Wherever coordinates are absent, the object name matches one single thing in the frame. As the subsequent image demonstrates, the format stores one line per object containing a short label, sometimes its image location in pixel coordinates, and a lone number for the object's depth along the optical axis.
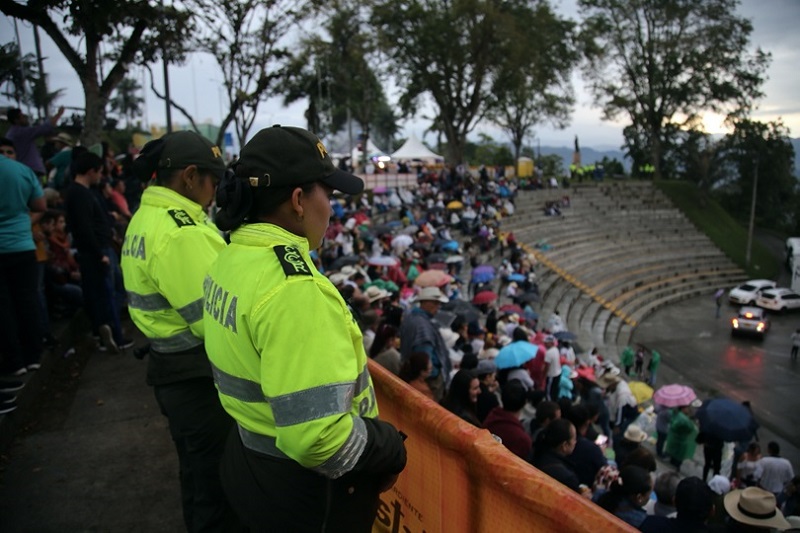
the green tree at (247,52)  15.29
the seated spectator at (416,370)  4.12
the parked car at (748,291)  23.34
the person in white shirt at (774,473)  6.93
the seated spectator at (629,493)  3.75
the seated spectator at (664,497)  4.43
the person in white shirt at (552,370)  8.49
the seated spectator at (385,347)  4.85
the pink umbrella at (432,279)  10.55
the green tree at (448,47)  27.09
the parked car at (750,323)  19.34
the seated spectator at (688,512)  3.28
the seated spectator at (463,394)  4.12
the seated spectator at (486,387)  4.79
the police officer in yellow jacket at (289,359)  1.43
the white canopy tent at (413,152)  37.61
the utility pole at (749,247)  29.34
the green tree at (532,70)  28.64
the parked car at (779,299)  22.81
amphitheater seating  20.19
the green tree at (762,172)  38.16
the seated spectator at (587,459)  4.57
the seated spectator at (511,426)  3.92
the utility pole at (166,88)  11.99
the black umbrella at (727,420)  7.66
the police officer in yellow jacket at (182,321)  2.37
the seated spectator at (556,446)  3.83
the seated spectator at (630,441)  6.20
